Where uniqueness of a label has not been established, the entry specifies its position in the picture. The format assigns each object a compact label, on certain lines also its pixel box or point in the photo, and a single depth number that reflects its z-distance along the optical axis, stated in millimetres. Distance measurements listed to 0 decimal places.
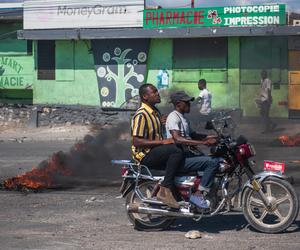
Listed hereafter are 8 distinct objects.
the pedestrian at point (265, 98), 21750
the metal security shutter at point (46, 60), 26594
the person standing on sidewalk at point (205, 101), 17841
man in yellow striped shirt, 7824
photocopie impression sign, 22172
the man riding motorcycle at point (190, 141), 7750
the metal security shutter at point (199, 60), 23531
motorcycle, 7660
